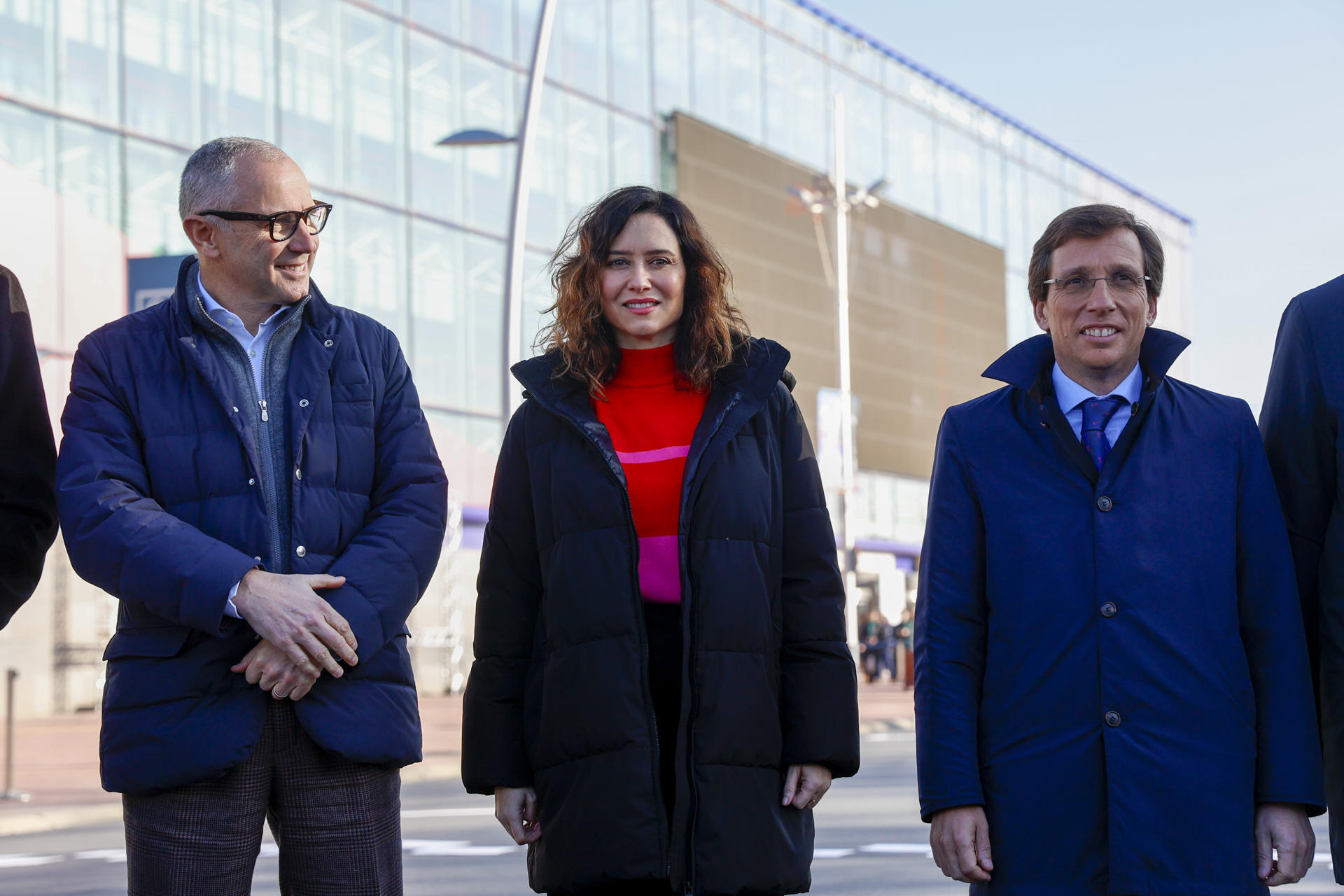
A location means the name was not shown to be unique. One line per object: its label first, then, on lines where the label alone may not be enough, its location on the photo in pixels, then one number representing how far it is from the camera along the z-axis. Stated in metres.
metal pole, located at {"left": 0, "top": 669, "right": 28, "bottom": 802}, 13.02
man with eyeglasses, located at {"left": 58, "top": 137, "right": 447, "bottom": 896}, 3.26
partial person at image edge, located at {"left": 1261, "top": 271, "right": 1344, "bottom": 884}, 3.43
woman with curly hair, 3.44
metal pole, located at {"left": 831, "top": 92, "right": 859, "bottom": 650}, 35.84
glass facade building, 25.77
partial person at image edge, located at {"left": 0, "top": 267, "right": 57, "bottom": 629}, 3.59
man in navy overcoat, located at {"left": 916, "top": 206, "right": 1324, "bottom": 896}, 3.25
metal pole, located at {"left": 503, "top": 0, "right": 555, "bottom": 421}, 13.02
